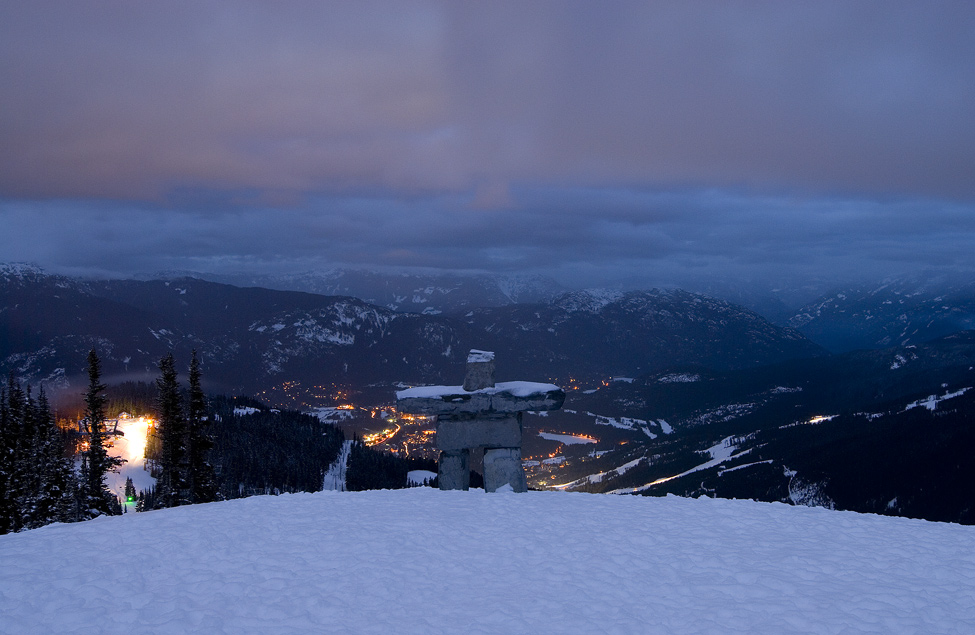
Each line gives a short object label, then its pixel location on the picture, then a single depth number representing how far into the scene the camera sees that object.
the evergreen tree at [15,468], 44.22
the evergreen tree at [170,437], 45.59
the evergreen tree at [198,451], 46.19
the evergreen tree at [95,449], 47.25
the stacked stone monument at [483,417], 23.33
